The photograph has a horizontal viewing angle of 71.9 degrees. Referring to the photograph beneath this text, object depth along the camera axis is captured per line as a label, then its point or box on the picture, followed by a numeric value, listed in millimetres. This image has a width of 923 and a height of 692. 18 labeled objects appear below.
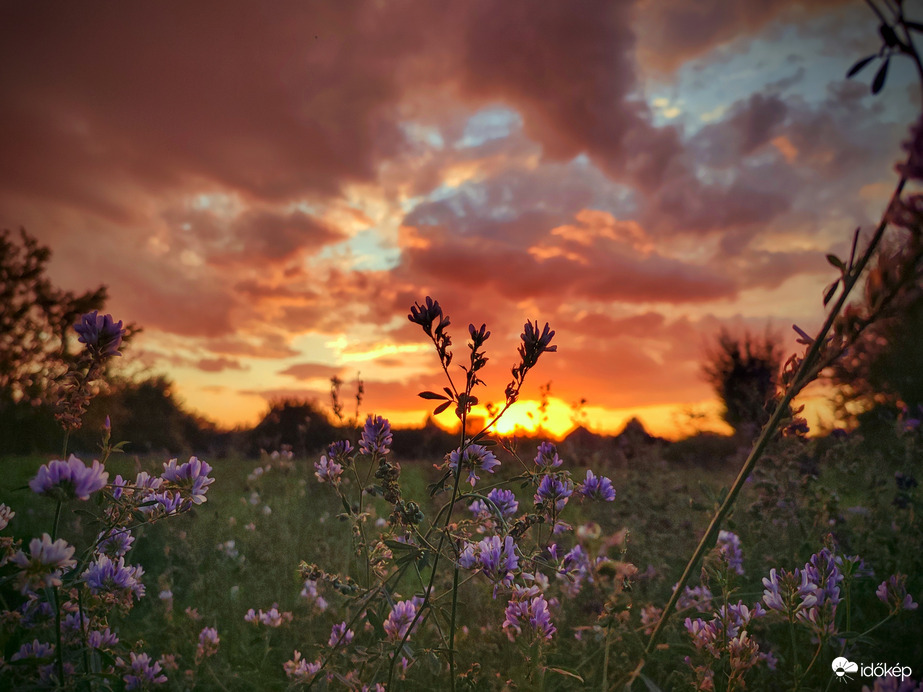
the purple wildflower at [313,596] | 605
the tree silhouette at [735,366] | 12288
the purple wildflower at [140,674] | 414
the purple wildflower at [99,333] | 298
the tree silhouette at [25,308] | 10244
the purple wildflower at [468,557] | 336
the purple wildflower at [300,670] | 366
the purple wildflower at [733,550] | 583
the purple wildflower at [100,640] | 352
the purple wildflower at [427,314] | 302
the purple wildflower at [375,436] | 390
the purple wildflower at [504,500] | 395
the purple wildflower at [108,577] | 350
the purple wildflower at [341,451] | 413
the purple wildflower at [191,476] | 345
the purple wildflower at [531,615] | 380
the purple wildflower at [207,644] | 488
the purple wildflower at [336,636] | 411
